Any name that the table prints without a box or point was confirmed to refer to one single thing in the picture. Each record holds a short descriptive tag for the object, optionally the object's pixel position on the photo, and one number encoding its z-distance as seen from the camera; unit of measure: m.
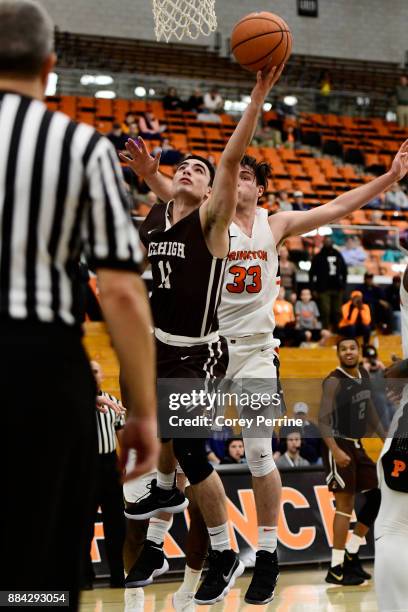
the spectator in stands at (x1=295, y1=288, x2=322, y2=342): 14.13
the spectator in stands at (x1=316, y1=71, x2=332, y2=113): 28.02
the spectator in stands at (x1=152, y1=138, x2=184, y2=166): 19.92
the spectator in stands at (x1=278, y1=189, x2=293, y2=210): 17.12
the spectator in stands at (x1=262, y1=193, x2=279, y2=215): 16.41
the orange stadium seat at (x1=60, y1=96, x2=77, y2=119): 22.69
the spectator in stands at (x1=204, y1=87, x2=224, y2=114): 25.75
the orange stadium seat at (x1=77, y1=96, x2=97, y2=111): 23.50
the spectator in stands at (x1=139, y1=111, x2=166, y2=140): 21.45
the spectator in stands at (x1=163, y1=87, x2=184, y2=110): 25.25
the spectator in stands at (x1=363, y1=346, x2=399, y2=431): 10.64
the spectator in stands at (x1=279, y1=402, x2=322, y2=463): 10.55
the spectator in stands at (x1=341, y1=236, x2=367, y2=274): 14.94
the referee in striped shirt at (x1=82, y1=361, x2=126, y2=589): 8.62
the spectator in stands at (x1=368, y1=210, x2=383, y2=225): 18.38
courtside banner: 9.77
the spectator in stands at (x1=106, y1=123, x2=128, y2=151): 18.95
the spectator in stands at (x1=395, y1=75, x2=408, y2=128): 27.84
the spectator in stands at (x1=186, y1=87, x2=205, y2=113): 25.56
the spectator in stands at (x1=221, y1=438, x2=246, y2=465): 10.80
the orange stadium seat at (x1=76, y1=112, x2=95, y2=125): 22.40
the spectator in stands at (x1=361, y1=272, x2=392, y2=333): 14.97
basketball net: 8.30
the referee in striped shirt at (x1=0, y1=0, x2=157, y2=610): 2.47
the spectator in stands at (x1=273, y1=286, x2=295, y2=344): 13.92
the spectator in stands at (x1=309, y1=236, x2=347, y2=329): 14.27
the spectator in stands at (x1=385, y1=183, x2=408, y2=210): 19.68
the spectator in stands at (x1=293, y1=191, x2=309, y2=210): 17.56
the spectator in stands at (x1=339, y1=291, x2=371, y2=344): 14.47
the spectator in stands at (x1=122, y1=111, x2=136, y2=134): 21.06
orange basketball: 5.21
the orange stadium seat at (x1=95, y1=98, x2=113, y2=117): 23.20
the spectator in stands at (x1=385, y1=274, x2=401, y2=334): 15.13
